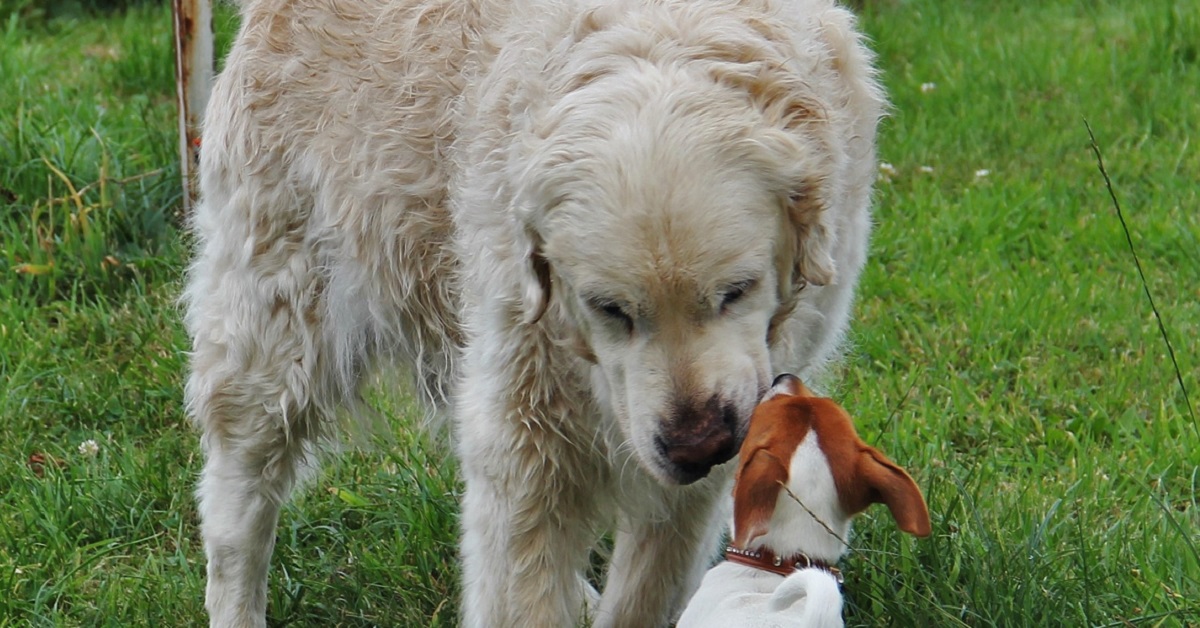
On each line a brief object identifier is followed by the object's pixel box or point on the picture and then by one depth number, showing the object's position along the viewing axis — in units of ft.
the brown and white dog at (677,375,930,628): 17.08
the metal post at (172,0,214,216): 33.65
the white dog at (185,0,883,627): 17.01
